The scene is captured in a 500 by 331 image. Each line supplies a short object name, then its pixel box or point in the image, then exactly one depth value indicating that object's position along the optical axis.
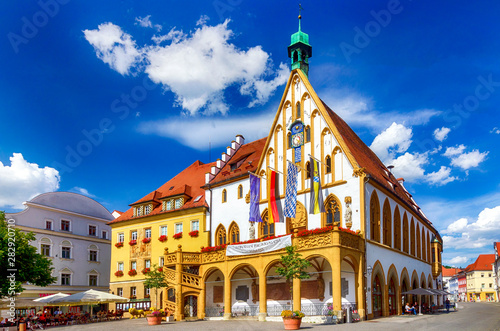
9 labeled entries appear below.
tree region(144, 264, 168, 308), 37.34
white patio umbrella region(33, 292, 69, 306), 37.97
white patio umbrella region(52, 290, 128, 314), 37.94
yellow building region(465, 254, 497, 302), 130.25
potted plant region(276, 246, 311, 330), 29.16
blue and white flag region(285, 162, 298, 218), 35.31
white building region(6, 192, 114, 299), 52.06
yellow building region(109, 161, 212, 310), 45.84
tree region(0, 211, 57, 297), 32.03
